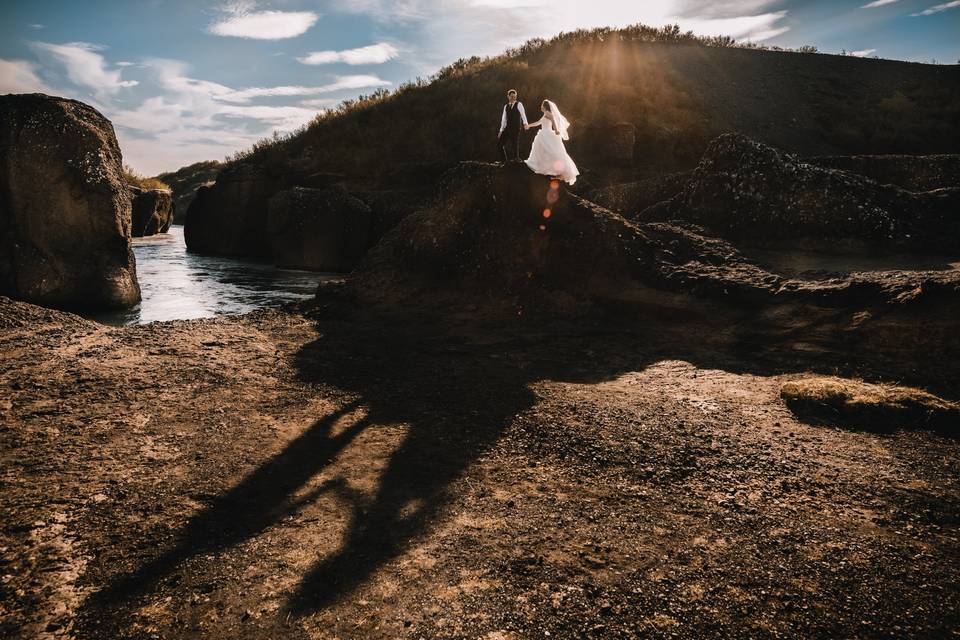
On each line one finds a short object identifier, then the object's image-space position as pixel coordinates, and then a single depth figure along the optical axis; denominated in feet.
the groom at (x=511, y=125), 33.76
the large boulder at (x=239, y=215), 74.08
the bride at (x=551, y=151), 32.89
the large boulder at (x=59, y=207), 33.12
